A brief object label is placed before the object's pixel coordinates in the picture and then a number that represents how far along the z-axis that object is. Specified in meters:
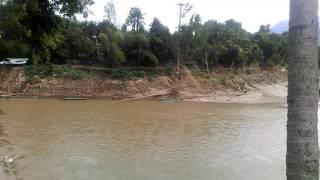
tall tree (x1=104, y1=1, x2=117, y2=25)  29.82
